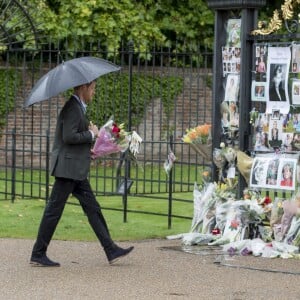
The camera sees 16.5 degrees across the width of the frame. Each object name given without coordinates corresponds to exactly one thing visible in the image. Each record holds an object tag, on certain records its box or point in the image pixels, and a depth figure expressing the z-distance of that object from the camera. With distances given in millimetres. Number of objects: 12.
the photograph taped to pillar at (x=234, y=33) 10938
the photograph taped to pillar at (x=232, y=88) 10999
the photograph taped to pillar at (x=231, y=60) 10992
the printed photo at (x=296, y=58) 10195
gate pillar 10758
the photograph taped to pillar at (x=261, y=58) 10578
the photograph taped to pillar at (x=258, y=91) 10578
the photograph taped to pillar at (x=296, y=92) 10164
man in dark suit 9562
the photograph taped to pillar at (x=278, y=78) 10289
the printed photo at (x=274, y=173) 10211
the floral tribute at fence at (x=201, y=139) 11289
